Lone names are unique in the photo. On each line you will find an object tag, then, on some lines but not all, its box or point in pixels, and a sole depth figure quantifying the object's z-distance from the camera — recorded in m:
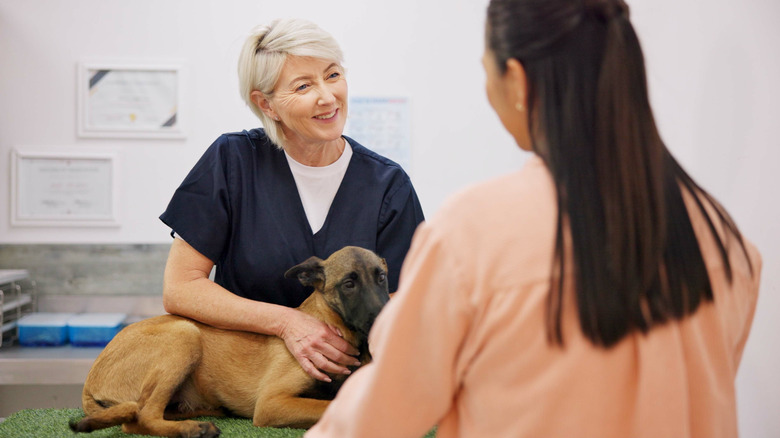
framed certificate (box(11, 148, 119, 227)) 3.22
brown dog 1.56
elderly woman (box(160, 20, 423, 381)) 1.68
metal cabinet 3.00
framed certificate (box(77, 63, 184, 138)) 3.20
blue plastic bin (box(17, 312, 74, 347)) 3.00
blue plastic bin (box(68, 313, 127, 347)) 3.03
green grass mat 1.48
